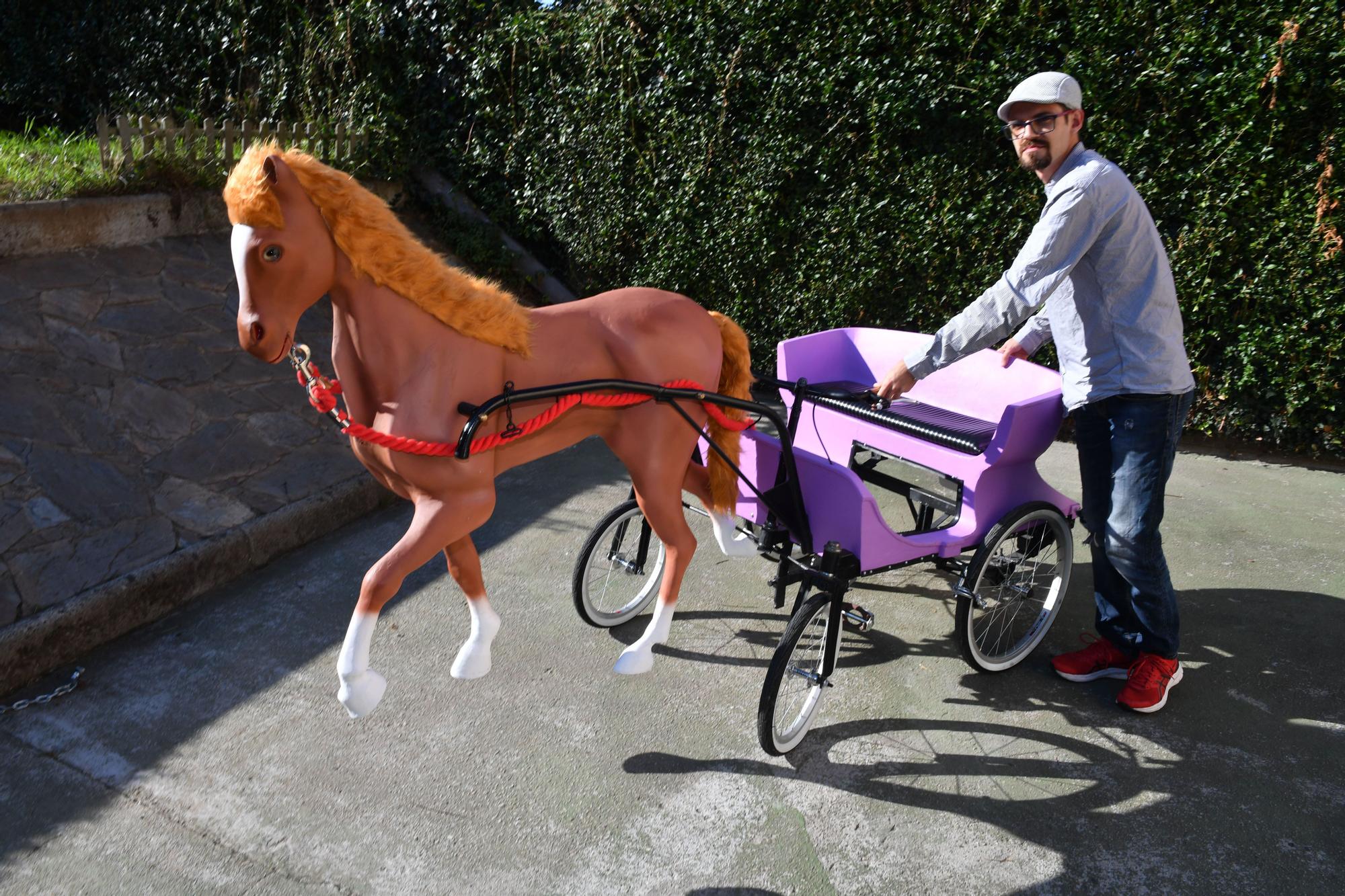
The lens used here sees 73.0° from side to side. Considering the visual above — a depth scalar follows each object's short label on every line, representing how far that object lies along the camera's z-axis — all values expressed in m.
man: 3.09
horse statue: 2.26
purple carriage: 3.21
